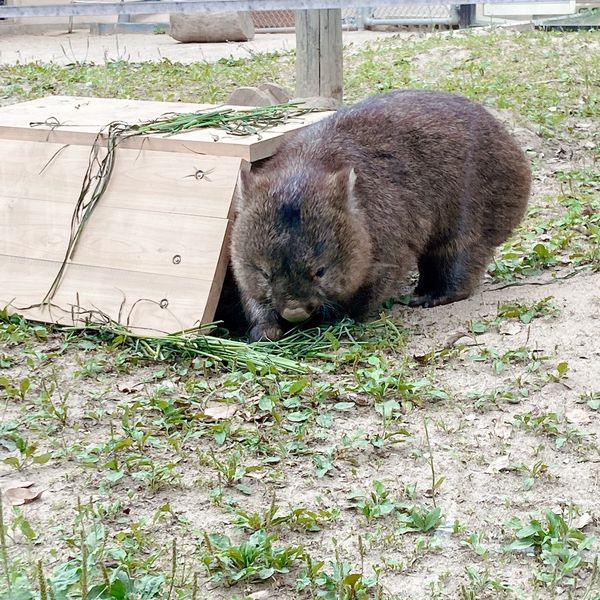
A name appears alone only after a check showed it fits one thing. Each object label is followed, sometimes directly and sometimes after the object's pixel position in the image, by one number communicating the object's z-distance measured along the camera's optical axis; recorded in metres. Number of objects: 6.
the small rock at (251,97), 6.88
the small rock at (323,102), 7.08
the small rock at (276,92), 7.02
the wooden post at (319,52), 7.45
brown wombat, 4.34
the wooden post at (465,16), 13.34
